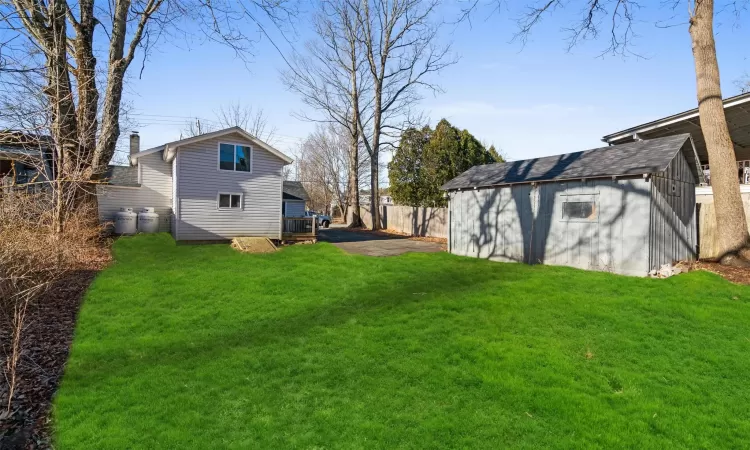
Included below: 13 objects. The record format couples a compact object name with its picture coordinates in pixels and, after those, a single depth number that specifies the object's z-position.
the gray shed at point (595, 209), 9.83
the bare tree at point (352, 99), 27.62
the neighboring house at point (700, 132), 14.02
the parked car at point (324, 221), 33.91
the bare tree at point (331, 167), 39.94
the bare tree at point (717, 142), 9.86
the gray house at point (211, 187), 16.61
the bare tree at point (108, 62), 11.58
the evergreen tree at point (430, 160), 26.89
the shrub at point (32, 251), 5.66
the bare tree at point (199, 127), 40.44
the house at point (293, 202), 30.19
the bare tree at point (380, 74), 26.83
